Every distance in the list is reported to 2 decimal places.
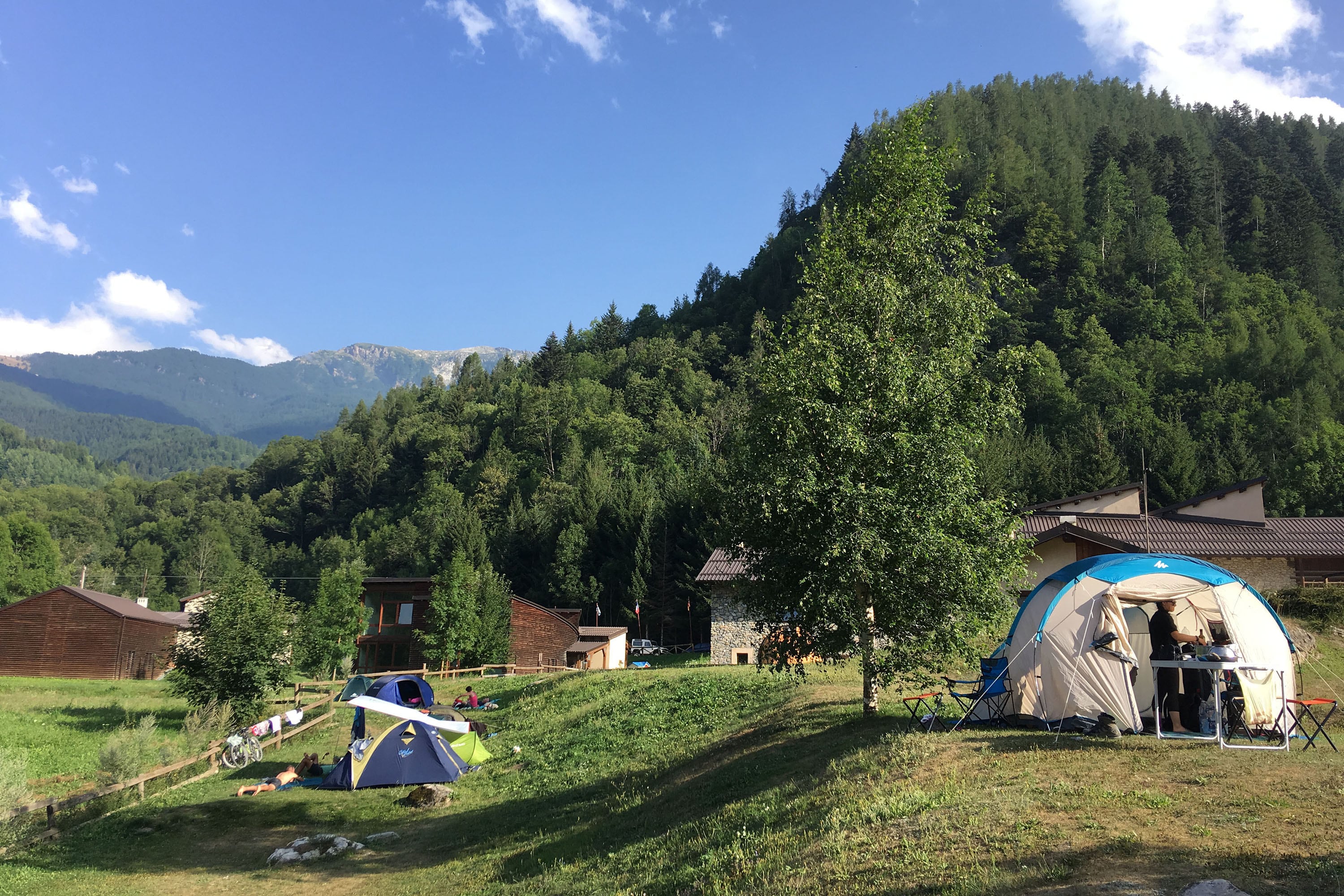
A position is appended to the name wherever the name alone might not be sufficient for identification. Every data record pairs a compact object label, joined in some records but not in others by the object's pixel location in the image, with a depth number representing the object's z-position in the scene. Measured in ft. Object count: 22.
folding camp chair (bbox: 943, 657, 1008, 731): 41.65
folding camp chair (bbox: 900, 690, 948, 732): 42.39
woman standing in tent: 36.76
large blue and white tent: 37.35
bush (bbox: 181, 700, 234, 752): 72.64
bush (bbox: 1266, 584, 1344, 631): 95.30
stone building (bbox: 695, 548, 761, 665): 125.59
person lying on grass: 61.82
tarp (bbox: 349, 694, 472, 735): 63.41
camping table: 34.33
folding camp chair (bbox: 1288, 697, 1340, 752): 34.27
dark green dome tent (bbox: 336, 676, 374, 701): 98.43
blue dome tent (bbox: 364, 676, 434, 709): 75.72
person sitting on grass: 99.09
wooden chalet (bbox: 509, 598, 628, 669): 173.58
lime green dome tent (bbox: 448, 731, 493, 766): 69.26
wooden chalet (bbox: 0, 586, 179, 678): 152.25
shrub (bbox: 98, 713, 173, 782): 57.88
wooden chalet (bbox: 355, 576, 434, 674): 174.81
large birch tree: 45.21
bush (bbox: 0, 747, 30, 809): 44.47
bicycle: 70.44
